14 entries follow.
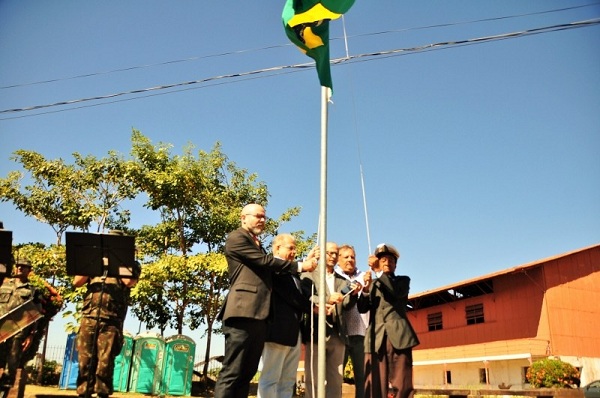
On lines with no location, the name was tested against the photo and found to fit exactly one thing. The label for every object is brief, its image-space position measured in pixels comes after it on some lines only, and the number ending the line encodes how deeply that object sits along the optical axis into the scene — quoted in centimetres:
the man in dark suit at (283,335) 464
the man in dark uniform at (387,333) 527
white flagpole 353
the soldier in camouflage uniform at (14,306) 724
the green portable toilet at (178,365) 1405
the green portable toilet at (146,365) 1400
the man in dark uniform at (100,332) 608
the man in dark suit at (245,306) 416
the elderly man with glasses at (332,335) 545
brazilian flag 444
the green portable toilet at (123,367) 1382
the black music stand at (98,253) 600
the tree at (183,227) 1833
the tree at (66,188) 1988
